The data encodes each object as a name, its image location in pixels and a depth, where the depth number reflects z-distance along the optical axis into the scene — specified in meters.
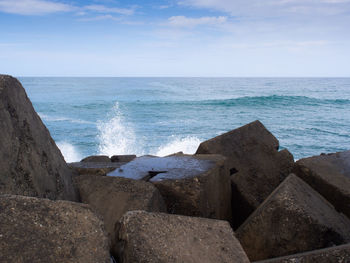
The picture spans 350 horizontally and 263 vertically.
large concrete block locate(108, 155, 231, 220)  2.36
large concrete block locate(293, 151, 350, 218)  2.58
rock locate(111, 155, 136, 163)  4.01
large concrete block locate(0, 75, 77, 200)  1.67
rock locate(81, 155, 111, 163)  3.90
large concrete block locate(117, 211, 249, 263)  1.33
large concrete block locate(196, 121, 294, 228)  3.02
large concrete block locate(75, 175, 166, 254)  2.03
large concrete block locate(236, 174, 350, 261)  1.98
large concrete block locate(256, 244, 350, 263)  1.45
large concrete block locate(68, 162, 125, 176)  2.87
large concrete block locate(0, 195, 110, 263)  1.14
